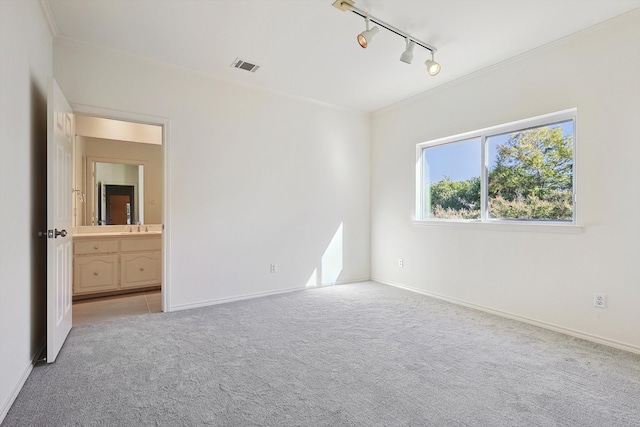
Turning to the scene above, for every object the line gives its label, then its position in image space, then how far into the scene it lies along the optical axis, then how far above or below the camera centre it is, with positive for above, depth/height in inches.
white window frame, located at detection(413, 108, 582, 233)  114.7 +13.7
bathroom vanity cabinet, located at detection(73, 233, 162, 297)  158.9 -27.1
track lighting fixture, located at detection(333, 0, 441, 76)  94.1 +60.9
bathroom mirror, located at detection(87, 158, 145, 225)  181.0 +11.2
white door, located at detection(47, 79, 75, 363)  88.5 -2.2
